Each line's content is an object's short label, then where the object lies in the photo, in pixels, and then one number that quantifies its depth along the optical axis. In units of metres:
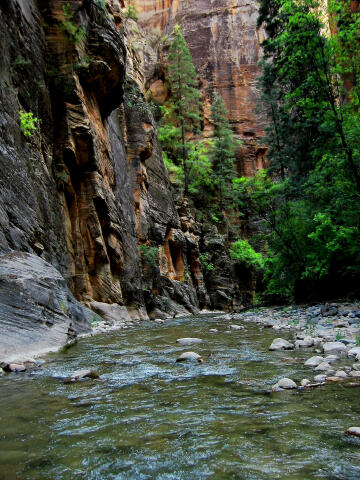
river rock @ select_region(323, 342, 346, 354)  5.01
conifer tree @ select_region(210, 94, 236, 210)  35.72
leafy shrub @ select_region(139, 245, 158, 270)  19.72
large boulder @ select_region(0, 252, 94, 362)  5.18
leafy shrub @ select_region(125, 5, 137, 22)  32.12
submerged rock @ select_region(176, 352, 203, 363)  4.88
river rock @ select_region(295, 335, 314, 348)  5.68
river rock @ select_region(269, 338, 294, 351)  5.54
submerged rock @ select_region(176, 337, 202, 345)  6.75
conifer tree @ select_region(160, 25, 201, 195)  31.81
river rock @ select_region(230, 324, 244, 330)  9.23
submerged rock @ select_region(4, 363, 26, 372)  4.43
